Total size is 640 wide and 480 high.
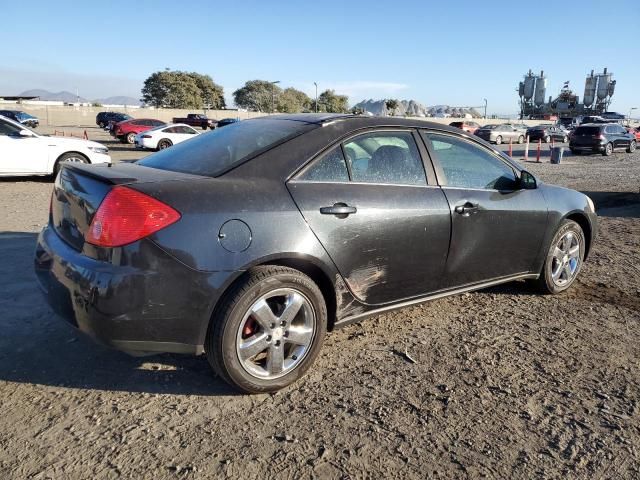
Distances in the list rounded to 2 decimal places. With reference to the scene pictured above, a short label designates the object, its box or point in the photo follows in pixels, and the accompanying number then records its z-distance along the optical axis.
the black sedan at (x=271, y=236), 2.54
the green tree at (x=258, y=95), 98.38
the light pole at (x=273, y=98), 93.55
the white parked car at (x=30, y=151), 10.90
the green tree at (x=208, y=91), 91.75
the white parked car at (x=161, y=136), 22.19
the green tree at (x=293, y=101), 96.80
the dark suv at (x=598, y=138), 24.47
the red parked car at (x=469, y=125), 40.09
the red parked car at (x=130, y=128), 26.84
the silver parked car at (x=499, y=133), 37.84
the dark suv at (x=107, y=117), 44.24
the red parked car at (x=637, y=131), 32.75
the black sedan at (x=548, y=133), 41.28
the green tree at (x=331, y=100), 93.26
